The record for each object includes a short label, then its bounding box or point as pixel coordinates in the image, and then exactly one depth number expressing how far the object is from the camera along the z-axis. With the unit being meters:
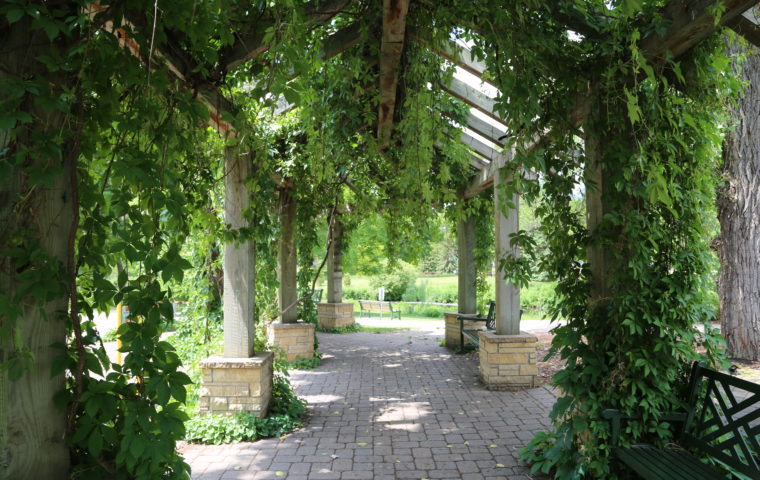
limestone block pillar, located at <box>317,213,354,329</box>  13.30
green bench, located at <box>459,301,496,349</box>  8.53
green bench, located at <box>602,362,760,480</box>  2.66
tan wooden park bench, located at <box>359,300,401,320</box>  18.61
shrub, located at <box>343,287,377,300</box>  23.19
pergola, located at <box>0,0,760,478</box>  2.62
